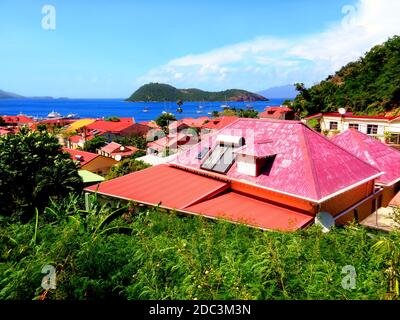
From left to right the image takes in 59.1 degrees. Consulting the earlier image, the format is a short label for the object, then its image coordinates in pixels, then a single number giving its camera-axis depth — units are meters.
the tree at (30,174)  20.83
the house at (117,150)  51.89
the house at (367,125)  28.55
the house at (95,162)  40.41
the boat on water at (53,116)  166.84
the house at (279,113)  66.75
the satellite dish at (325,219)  12.62
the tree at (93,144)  61.09
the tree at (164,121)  79.75
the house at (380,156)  18.66
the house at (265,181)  13.29
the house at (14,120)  98.94
